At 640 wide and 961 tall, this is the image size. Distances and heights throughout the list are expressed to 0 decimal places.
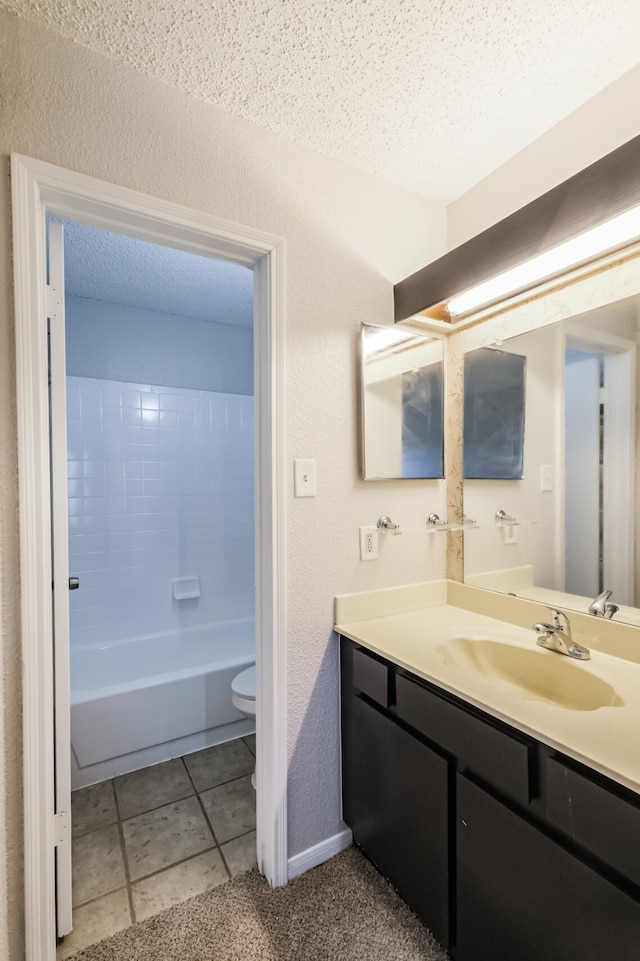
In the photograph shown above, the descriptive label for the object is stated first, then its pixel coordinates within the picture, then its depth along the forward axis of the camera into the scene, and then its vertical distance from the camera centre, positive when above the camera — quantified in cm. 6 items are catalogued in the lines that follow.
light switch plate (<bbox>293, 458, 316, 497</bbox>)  142 +1
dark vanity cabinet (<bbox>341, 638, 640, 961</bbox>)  75 -77
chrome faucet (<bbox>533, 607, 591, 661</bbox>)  120 -47
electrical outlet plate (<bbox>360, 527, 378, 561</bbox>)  155 -24
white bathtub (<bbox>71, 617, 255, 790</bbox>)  191 -113
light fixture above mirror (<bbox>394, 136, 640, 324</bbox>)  96 +64
